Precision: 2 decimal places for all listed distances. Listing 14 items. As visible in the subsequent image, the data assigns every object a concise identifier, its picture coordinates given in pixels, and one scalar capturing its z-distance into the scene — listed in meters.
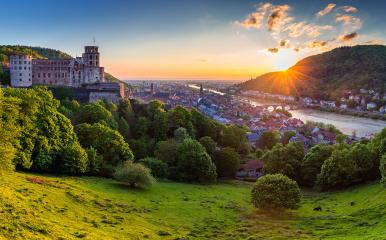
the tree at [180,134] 77.40
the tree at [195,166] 66.06
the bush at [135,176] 50.47
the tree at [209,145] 77.50
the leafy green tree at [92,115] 71.94
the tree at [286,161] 70.25
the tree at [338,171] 59.84
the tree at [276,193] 48.09
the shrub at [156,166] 63.50
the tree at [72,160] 50.97
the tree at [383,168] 46.55
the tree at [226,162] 75.31
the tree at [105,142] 61.66
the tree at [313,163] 68.88
